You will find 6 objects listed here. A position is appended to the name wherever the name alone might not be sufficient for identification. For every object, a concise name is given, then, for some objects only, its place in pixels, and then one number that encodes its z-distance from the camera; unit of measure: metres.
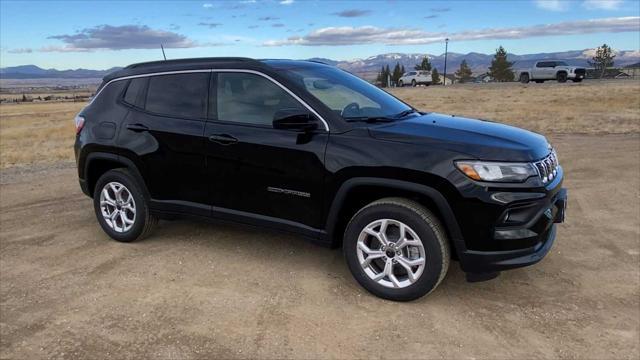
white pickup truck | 38.84
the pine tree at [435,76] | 92.61
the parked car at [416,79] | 55.00
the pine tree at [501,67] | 81.94
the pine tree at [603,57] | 76.44
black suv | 3.63
